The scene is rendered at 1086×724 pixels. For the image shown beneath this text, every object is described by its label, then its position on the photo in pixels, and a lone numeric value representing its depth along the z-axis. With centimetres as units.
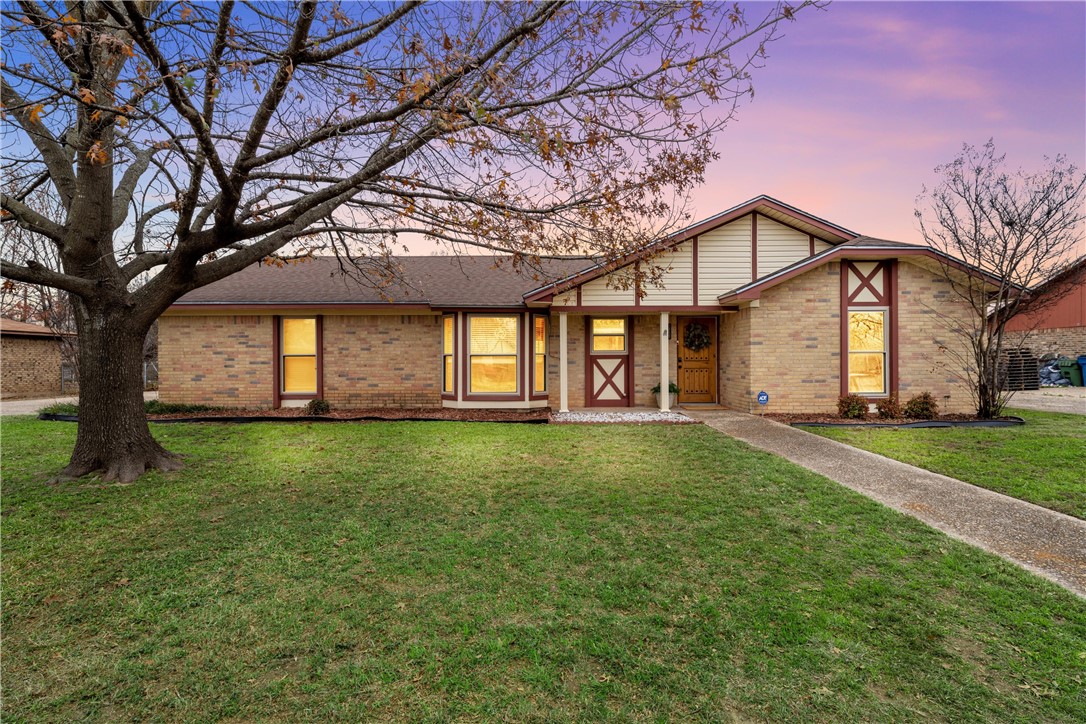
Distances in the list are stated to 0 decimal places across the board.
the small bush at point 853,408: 1057
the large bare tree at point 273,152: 404
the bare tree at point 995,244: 1012
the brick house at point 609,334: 1116
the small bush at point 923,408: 1059
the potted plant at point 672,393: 1270
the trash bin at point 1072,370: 1941
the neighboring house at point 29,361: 1764
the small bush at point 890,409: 1062
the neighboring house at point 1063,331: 2027
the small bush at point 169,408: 1207
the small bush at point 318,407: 1182
